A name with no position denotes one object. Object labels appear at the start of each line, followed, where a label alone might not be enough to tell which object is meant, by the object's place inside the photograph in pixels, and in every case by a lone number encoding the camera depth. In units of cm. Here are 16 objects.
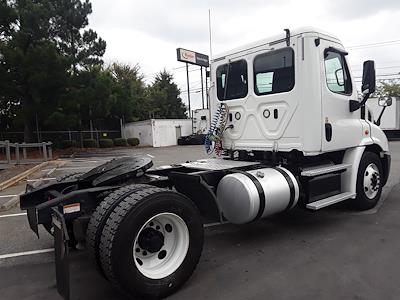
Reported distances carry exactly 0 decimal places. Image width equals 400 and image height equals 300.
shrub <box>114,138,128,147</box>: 3559
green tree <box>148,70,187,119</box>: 5292
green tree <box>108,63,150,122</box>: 3338
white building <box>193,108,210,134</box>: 3626
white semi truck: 334
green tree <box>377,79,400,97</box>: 6038
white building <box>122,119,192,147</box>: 3656
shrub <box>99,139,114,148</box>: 3416
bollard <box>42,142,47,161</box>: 1823
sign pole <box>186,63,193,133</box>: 4932
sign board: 4753
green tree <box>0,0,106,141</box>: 2180
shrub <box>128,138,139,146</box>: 3622
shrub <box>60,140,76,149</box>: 3112
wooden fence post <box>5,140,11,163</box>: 1520
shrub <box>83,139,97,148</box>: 3303
